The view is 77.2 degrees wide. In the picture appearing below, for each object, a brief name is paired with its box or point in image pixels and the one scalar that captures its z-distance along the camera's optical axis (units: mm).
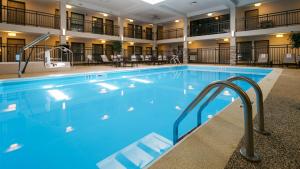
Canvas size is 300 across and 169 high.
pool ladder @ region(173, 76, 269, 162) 1318
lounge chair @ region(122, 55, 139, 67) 14166
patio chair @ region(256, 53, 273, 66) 12383
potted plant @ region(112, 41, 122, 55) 15555
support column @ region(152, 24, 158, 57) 19691
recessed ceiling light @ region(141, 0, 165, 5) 13086
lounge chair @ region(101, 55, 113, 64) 14080
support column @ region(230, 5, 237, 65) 14188
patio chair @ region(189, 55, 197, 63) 18312
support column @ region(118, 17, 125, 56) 16584
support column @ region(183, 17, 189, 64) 17250
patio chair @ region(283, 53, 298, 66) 11465
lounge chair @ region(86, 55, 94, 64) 14508
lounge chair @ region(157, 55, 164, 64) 16062
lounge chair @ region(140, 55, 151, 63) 15667
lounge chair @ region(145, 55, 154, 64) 16056
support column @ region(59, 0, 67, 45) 12438
